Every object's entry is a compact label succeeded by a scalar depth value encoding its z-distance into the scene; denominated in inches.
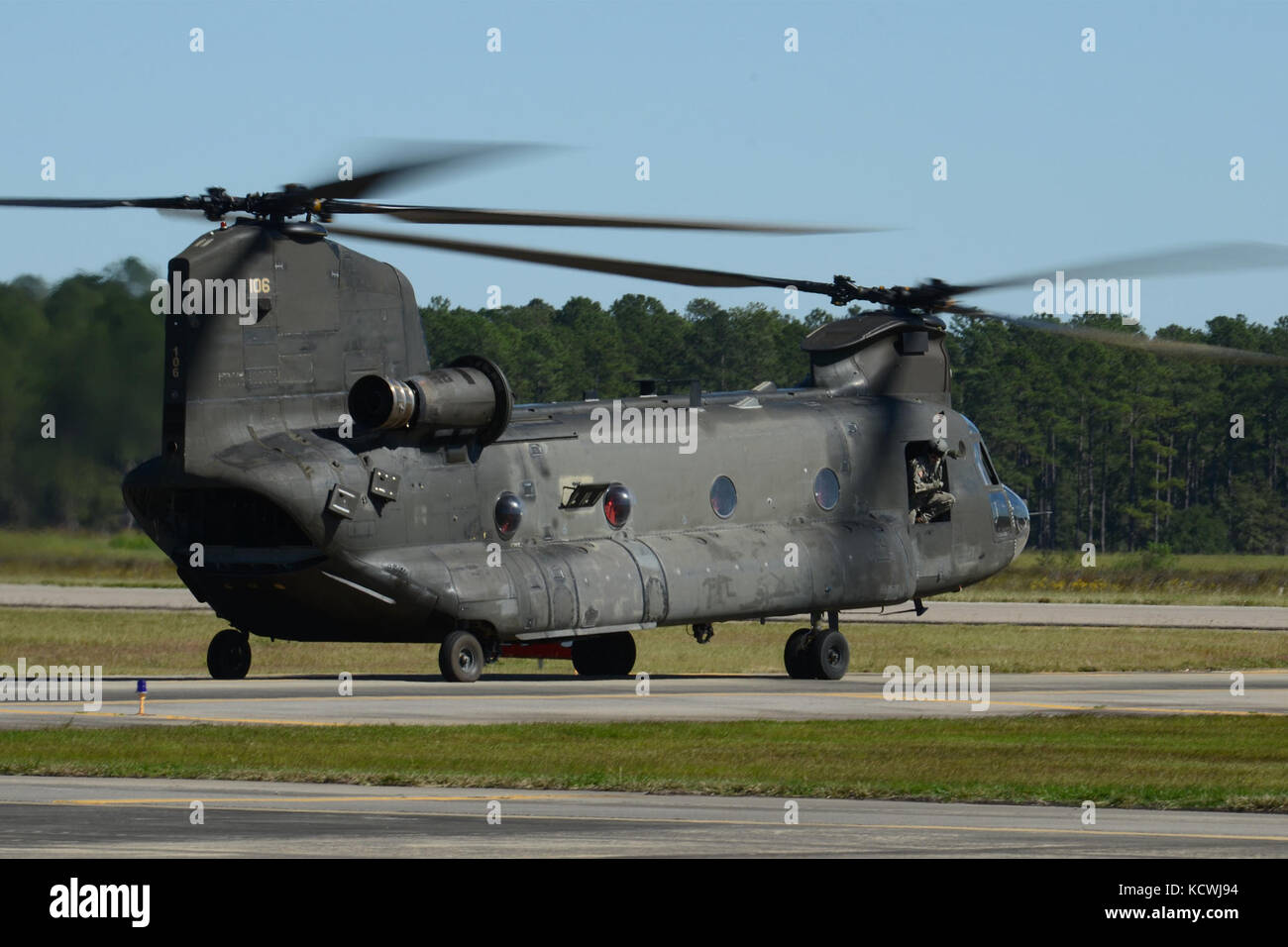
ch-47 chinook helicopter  1244.5
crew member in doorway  1598.2
